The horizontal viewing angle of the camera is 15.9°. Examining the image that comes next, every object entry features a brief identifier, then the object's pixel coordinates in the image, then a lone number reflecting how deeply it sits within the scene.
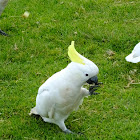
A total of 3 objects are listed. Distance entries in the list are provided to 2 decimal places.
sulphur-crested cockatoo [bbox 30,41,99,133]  3.92
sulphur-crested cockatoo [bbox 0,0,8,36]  7.57
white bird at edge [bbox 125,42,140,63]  5.99
